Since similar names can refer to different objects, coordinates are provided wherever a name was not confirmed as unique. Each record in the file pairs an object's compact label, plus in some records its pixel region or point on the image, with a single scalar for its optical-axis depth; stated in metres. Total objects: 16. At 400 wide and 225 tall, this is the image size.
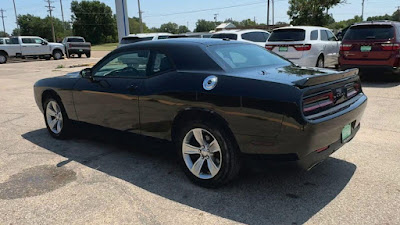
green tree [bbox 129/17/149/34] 109.01
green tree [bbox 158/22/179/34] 139.57
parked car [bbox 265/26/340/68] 10.88
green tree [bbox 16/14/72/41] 102.12
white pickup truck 26.75
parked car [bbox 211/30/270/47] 12.59
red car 9.55
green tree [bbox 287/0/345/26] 30.72
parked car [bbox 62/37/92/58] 30.88
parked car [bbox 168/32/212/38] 15.90
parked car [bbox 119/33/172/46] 14.05
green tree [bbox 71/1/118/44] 94.81
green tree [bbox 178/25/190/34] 139.40
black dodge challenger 3.02
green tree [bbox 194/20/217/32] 132.50
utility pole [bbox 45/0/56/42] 74.21
